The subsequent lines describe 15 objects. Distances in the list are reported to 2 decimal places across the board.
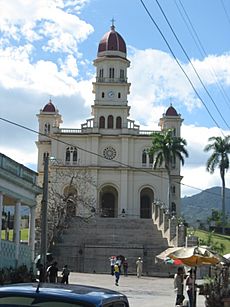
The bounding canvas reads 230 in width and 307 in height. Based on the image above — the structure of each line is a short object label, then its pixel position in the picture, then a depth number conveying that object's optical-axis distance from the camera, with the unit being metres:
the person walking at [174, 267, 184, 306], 19.16
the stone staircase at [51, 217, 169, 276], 45.91
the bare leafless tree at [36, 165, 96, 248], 48.10
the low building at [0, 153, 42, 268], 26.78
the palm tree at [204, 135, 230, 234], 68.12
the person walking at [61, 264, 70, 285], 24.17
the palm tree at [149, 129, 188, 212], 65.38
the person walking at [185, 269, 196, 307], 18.62
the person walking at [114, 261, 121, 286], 31.92
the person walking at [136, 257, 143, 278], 38.88
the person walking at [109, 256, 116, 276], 39.36
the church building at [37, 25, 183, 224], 70.81
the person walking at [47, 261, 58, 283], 22.45
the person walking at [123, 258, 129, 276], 41.04
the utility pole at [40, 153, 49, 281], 21.64
